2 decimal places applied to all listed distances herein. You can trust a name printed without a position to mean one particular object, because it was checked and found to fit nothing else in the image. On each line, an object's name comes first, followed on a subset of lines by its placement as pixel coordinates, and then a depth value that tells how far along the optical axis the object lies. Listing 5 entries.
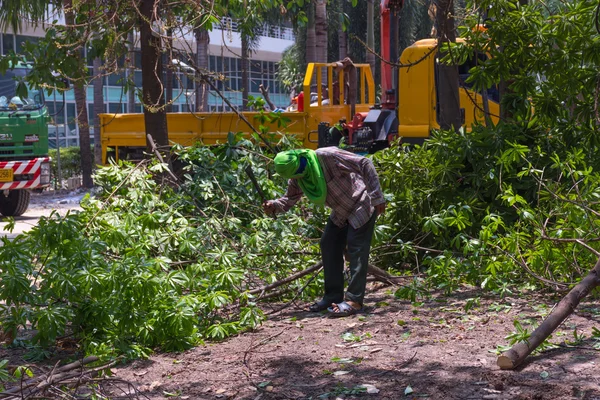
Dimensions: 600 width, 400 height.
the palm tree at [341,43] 31.10
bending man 6.66
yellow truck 13.59
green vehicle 15.52
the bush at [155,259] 5.71
